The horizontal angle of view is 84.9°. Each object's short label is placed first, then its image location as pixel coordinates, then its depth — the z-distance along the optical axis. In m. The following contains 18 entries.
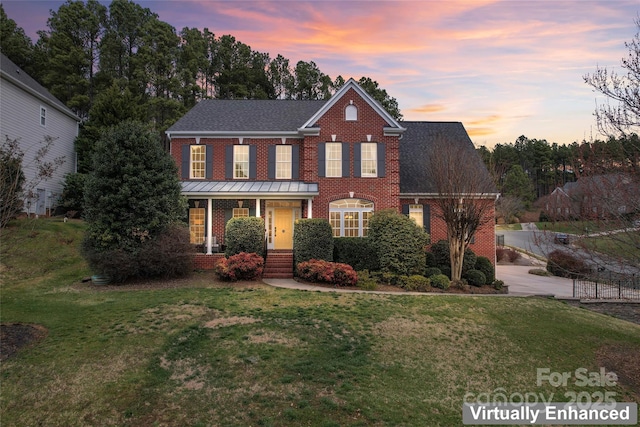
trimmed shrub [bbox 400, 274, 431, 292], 14.50
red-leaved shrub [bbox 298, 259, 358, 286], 14.46
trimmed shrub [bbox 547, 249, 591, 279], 9.22
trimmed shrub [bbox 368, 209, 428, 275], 15.60
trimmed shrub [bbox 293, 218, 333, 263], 15.94
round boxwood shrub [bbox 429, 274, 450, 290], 14.82
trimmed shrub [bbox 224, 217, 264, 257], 15.91
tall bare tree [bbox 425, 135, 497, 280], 15.44
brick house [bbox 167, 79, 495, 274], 18.77
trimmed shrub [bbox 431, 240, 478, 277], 16.69
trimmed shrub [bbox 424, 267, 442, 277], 15.88
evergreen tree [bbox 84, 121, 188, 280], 13.47
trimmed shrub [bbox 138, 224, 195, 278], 13.68
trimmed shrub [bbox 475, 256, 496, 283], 17.12
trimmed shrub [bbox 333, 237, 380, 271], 16.09
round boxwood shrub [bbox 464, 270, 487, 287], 15.91
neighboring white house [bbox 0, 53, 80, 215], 21.33
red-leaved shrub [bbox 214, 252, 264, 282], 14.31
